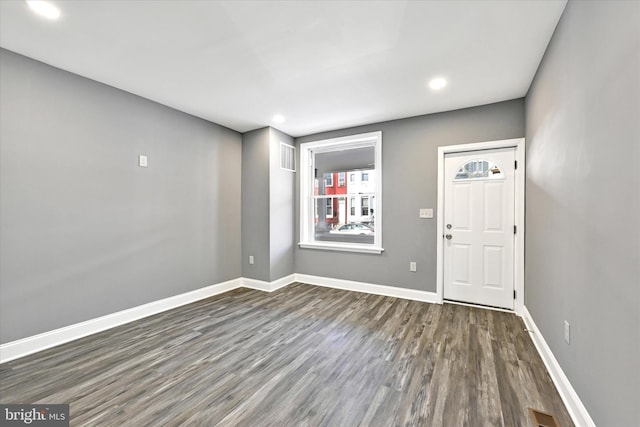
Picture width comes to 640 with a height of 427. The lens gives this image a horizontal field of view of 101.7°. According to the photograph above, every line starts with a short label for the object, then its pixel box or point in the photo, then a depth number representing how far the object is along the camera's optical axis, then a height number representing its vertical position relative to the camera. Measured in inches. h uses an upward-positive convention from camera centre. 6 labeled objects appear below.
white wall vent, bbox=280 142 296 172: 171.9 +36.6
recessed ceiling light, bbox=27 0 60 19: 66.6 +53.1
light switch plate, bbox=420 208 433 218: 139.9 -1.1
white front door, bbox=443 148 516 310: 125.9 -7.8
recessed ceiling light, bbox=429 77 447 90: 104.0 +52.6
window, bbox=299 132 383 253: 159.9 +10.7
